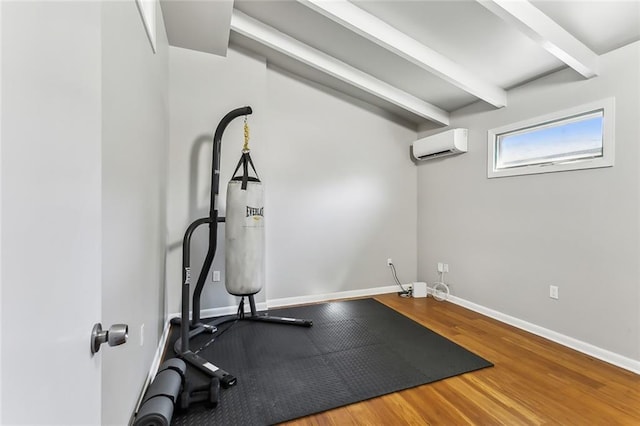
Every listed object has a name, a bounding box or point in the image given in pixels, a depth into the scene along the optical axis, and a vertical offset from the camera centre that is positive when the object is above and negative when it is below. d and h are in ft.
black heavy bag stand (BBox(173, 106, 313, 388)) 6.79 -2.91
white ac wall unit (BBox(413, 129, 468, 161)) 11.65 +2.88
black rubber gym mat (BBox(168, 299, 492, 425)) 5.69 -3.83
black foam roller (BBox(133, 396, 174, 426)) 4.64 -3.32
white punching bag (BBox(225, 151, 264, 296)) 8.63 -0.83
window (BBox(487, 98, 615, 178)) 7.86 +2.22
